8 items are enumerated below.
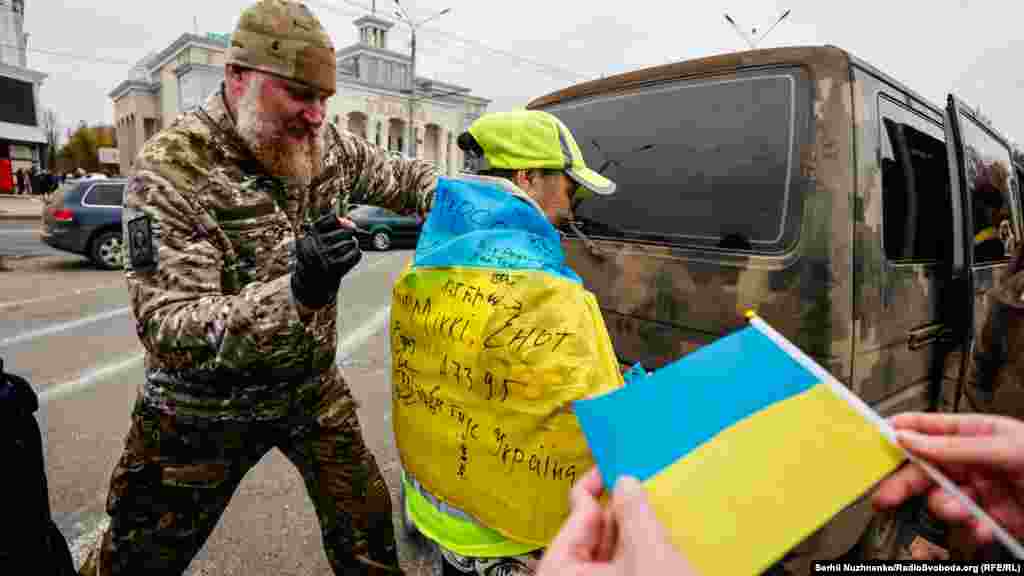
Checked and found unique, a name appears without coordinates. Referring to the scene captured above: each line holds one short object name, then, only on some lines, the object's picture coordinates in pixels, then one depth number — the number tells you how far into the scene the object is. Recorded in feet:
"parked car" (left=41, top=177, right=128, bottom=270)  31.71
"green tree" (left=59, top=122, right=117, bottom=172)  185.37
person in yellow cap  3.65
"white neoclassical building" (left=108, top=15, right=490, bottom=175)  138.51
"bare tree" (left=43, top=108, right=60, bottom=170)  185.57
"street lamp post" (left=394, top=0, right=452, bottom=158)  74.13
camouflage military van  5.44
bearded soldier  4.34
